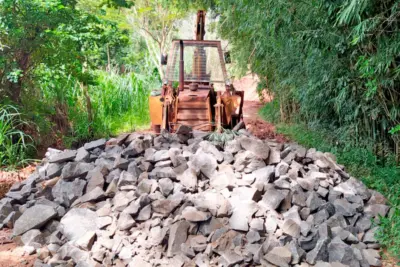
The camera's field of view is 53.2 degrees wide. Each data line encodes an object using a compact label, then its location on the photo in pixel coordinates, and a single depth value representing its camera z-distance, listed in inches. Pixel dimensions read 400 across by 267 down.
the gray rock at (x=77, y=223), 122.8
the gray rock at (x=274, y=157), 152.6
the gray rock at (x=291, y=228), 118.1
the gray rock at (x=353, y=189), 141.5
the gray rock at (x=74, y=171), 148.6
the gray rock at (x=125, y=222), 121.4
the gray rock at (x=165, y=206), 126.0
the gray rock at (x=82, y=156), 160.4
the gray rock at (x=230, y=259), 106.2
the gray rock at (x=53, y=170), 155.1
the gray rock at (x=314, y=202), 129.9
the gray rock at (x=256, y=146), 151.4
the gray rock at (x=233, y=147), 158.1
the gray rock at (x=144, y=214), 124.6
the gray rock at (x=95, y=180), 141.7
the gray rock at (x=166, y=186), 133.4
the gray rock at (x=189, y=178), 136.3
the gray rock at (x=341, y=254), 109.2
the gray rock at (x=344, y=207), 130.0
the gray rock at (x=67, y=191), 139.6
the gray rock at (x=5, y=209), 137.5
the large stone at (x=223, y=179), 136.3
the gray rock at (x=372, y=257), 113.0
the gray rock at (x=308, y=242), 114.4
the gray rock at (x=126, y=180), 140.3
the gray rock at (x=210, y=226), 118.7
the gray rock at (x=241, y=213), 117.8
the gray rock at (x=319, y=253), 109.9
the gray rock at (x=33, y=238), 121.9
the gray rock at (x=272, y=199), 128.2
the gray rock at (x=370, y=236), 121.0
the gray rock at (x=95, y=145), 171.3
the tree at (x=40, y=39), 178.1
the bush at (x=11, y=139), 173.5
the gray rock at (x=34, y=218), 126.7
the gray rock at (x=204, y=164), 143.8
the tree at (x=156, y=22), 495.8
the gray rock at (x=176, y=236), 113.6
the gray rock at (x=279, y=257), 105.5
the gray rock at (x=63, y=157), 160.2
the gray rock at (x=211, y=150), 151.6
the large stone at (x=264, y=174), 137.0
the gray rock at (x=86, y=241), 116.3
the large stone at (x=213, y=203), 124.0
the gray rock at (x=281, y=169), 143.1
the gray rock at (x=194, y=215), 119.3
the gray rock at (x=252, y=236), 114.0
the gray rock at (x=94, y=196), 136.2
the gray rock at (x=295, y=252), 108.9
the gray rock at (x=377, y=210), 130.4
